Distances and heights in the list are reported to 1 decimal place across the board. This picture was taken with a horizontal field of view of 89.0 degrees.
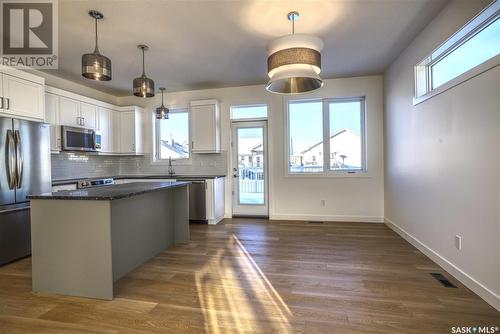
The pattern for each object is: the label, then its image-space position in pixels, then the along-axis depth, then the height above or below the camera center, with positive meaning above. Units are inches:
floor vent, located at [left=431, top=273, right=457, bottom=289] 93.2 -44.6
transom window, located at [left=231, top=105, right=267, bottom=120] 207.8 +45.7
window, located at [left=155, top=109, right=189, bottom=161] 223.0 +28.8
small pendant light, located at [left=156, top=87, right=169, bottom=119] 168.7 +37.6
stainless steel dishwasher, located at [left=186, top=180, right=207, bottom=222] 190.4 -24.1
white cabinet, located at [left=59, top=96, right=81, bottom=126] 164.1 +39.3
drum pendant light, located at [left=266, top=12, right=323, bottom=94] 89.6 +39.0
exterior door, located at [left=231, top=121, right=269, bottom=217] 209.3 -1.5
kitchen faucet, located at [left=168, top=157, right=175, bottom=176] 222.4 +0.5
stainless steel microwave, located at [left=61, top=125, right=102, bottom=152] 164.4 +21.4
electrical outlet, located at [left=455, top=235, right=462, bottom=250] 96.3 -30.1
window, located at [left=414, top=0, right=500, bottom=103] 82.0 +43.0
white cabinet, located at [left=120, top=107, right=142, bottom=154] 214.8 +32.3
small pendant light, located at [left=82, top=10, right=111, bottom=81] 88.5 +36.4
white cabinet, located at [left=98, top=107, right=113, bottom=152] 198.5 +32.5
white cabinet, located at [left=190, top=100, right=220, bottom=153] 202.2 +33.4
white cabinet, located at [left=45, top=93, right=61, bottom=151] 155.3 +32.6
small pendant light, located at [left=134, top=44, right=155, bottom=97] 113.0 +36.6
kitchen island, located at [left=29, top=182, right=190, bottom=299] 86.0 -24.5
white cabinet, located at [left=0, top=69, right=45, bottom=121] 122.4 +39.0
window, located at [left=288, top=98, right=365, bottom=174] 195.6 +23.4
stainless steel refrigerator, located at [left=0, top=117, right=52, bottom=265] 118.7 -3.2
